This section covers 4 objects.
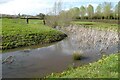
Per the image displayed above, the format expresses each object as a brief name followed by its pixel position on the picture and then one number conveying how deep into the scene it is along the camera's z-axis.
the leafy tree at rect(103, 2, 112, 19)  41.23
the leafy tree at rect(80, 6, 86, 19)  50.94
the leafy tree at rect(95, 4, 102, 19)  44.54
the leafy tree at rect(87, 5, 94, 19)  47.93
